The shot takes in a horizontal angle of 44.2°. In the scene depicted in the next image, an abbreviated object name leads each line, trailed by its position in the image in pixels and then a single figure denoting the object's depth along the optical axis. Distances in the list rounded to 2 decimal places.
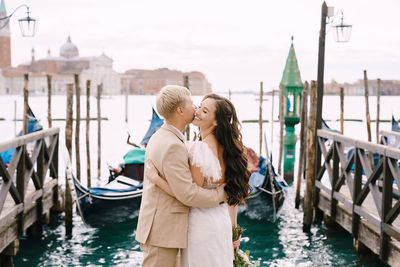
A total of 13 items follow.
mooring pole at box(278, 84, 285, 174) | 9.23
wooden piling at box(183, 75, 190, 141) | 7.41
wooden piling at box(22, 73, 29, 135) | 6.83
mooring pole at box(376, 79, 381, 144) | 9.48
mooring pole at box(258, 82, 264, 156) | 9.43
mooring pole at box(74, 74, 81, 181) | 7.05
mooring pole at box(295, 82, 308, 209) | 6.23
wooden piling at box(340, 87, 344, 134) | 8.70
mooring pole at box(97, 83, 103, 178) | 9.43
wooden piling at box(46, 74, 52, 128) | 7.83
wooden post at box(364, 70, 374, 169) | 6.93
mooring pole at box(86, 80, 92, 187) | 8.00
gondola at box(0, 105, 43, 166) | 6.52
